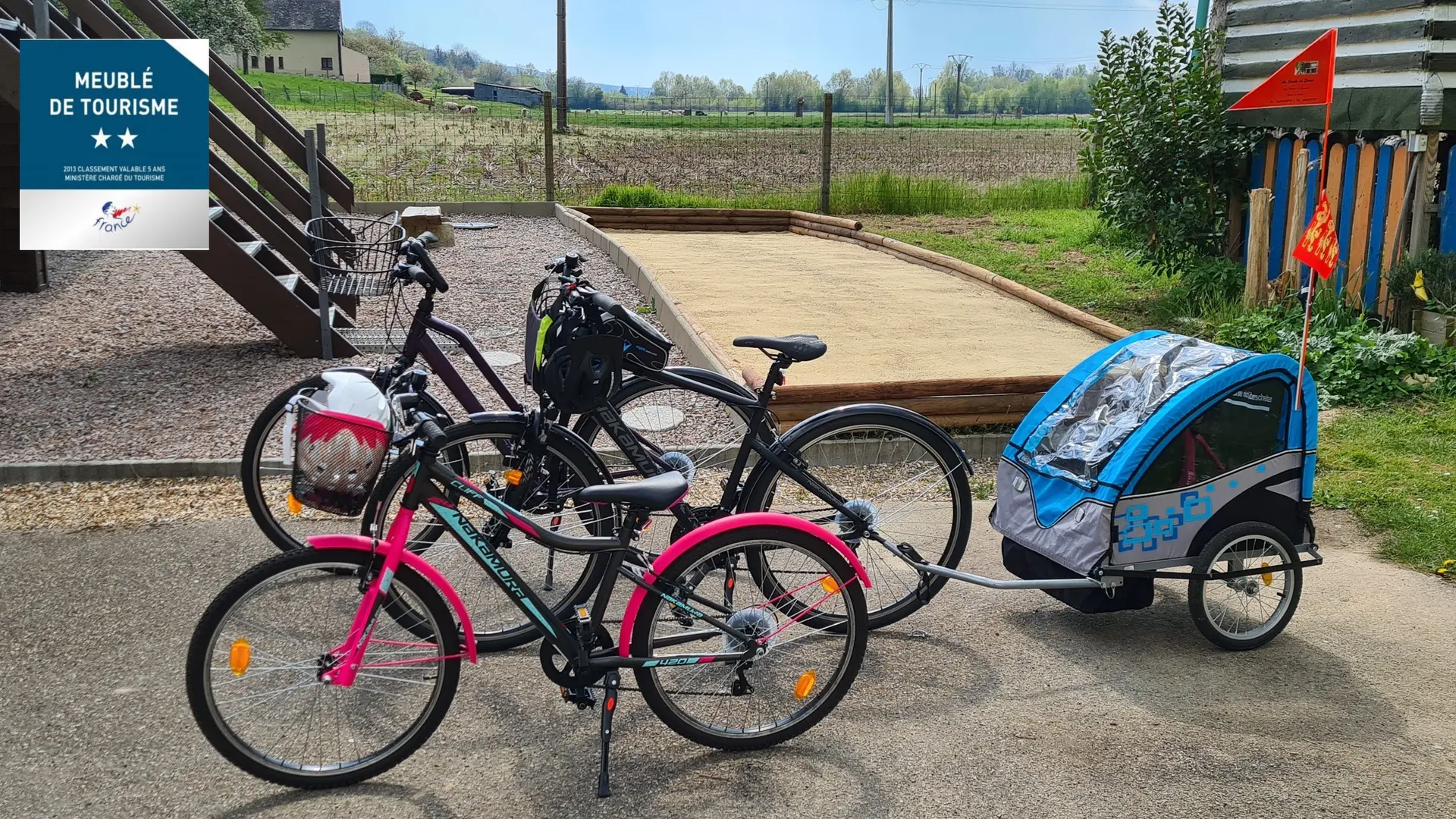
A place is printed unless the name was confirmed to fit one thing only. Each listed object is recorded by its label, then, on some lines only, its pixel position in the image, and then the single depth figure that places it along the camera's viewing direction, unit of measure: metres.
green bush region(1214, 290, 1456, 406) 7.82
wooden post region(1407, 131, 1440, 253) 8.51
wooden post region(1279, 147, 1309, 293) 9.36
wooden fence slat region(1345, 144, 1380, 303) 9.09
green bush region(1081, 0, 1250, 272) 10.35
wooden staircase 7.93
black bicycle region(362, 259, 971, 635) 4.26
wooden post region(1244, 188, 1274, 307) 9.49
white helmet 3.45
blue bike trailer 4.35
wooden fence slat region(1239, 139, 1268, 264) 10.23
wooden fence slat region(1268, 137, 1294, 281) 9.89
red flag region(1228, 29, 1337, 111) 6.34
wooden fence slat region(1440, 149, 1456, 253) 8.45
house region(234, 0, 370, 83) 105.25
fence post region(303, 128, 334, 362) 8.19
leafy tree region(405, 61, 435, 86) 98.56
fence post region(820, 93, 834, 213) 18.34
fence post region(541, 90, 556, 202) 18.72
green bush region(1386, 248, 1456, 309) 8.37
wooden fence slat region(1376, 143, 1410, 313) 8.72
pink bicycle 3.39
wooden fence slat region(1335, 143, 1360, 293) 9.28
